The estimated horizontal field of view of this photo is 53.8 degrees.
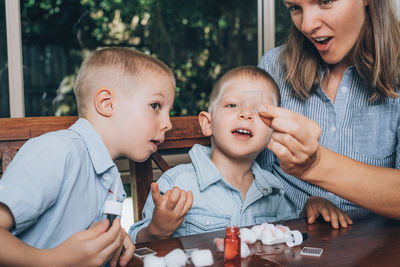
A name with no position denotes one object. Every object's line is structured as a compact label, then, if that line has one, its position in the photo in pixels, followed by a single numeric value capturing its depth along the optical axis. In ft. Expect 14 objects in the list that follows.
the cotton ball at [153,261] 2.80
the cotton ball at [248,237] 3.33
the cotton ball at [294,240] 3.28
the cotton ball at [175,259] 2.84
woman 4.51
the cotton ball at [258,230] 3.39
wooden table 2.95
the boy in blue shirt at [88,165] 2.73
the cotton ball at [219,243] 3.15
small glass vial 2.84
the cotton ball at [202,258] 2.85
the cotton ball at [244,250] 3.02
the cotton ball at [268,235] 3.28
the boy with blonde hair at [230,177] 4.55
